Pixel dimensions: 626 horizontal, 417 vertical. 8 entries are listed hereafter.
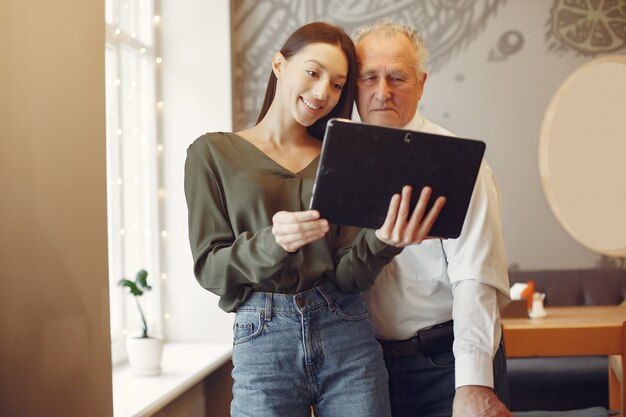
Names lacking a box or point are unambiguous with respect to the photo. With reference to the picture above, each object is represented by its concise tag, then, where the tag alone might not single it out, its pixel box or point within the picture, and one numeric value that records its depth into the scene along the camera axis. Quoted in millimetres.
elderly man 1716
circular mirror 4789
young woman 1591
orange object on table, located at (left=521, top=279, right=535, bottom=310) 3727
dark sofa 4203
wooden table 3119
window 3361
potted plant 3162
